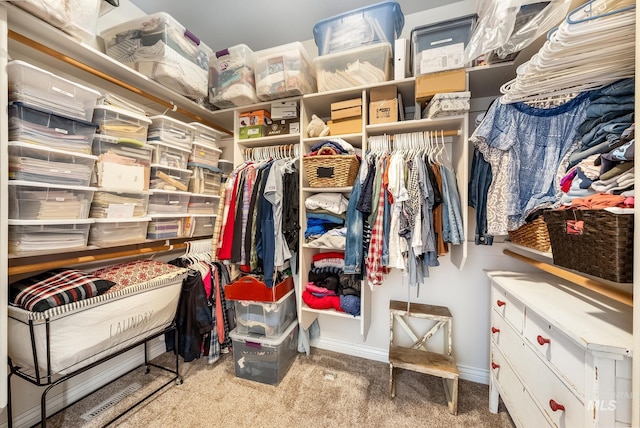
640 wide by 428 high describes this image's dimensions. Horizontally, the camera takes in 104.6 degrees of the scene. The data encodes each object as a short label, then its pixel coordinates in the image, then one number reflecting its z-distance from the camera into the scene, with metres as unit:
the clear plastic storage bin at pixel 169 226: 1.69
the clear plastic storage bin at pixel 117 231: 1.38
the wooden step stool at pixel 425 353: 1.47
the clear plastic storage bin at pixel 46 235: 1.10
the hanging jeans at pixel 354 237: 1.52
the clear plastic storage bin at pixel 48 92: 1.08
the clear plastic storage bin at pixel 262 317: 1.74
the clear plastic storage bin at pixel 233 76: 1.80
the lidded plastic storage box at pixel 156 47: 1.52
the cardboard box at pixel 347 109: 1.68
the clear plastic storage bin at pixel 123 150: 1.37
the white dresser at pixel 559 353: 0.67
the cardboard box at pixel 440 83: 1.39
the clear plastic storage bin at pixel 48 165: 1.09
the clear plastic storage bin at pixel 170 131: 1.67
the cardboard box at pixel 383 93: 1.60
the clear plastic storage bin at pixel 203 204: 1.96
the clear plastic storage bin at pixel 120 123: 1.38
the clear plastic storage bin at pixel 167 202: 1.67
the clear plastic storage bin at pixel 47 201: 1.09
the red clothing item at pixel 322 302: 1.75
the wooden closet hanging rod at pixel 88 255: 1.20
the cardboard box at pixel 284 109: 1.86
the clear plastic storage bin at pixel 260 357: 1.70
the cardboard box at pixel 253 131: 1.95
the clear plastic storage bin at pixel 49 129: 1.09
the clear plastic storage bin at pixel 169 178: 1.66
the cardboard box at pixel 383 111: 1.60
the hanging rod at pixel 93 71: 1.14
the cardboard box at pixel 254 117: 1.96
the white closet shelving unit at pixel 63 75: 1.04
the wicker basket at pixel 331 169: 1.60
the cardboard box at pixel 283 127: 1.87
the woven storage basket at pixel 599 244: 0.65
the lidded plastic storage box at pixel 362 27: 1.54
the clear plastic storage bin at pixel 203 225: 2.00
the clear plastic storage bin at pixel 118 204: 1.38
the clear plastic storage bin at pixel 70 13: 1.09
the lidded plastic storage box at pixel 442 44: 1.39
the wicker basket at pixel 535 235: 1.06
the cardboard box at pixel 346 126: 1.69
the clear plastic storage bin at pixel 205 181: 1.94
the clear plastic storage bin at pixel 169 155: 1.66
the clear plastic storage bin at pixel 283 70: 1.68
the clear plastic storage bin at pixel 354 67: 1.56
